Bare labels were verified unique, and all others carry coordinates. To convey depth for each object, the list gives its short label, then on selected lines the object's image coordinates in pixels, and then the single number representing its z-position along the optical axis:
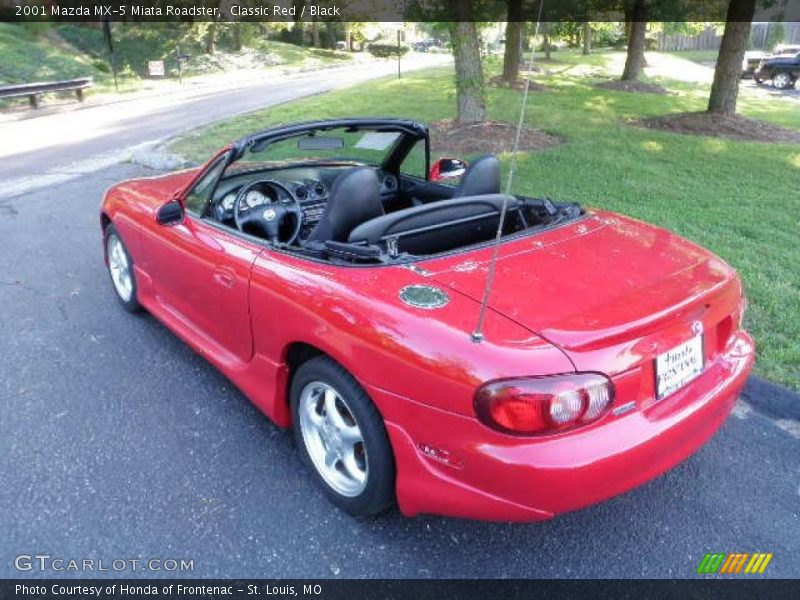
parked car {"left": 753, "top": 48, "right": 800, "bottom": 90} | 22.03
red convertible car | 2.05
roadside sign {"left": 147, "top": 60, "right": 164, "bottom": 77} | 26.60
